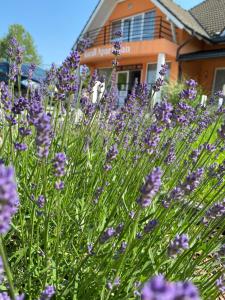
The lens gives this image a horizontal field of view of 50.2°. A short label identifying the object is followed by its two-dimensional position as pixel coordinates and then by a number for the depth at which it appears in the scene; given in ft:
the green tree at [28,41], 115.48
